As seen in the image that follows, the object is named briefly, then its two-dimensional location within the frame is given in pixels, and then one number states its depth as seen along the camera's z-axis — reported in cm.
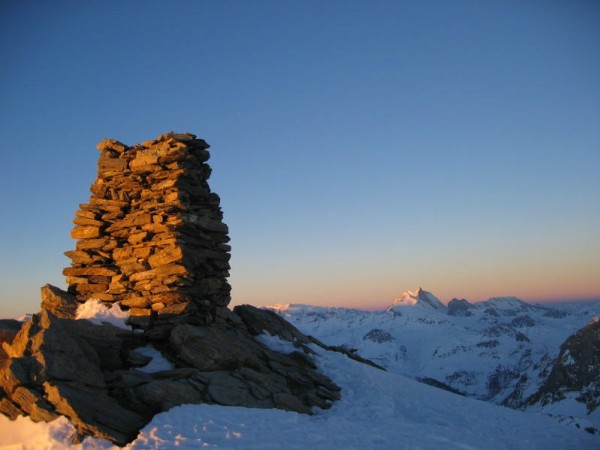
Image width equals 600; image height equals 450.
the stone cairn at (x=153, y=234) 2497
